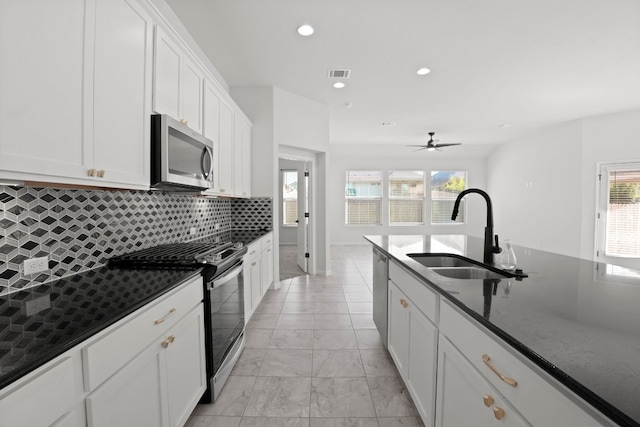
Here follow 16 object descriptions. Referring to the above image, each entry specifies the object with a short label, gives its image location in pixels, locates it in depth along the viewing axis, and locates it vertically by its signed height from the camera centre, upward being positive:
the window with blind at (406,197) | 8.61 +0.38
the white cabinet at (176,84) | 1.73 +0.91
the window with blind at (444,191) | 8.71 +0.60
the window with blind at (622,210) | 4.95 +0.01
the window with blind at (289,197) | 7.96 +0.32
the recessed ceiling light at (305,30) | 2.60 +1.78
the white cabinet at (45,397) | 0.63 -0.50
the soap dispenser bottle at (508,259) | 1.46 -0.28
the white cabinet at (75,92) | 0.91 +0.48
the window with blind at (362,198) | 8.51 +0.33
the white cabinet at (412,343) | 1.35 -0.81
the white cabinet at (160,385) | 0.94 -0.78
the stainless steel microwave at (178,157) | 1.68 +0.36
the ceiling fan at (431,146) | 6.07 +1.45
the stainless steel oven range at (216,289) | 1.68 -0.58
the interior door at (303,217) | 5.07 -0.19
